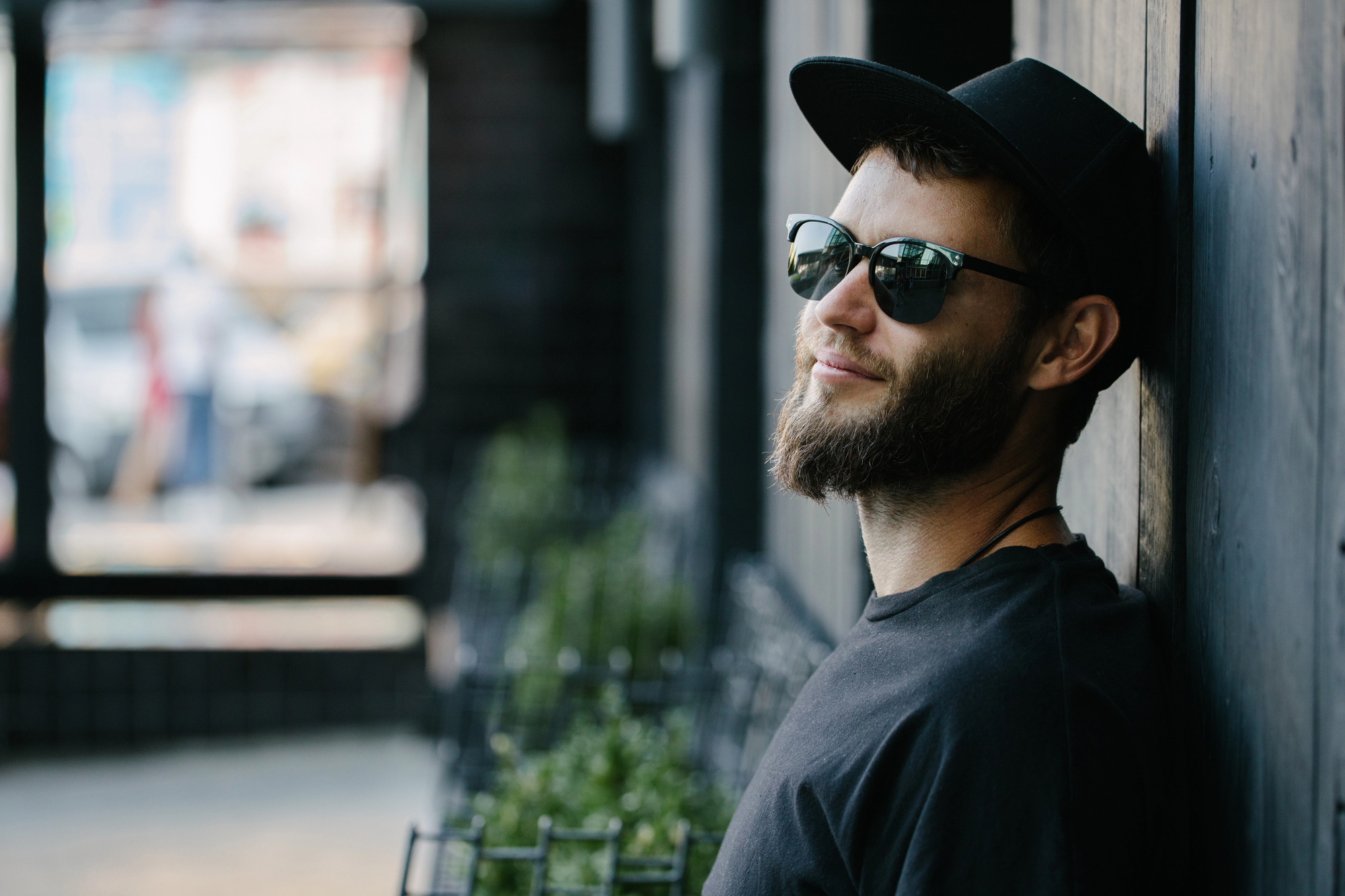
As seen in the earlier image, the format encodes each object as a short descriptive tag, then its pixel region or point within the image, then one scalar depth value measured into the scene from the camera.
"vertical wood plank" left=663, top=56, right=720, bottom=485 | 4.39
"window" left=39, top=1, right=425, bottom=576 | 6.84
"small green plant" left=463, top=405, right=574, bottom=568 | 5.26
